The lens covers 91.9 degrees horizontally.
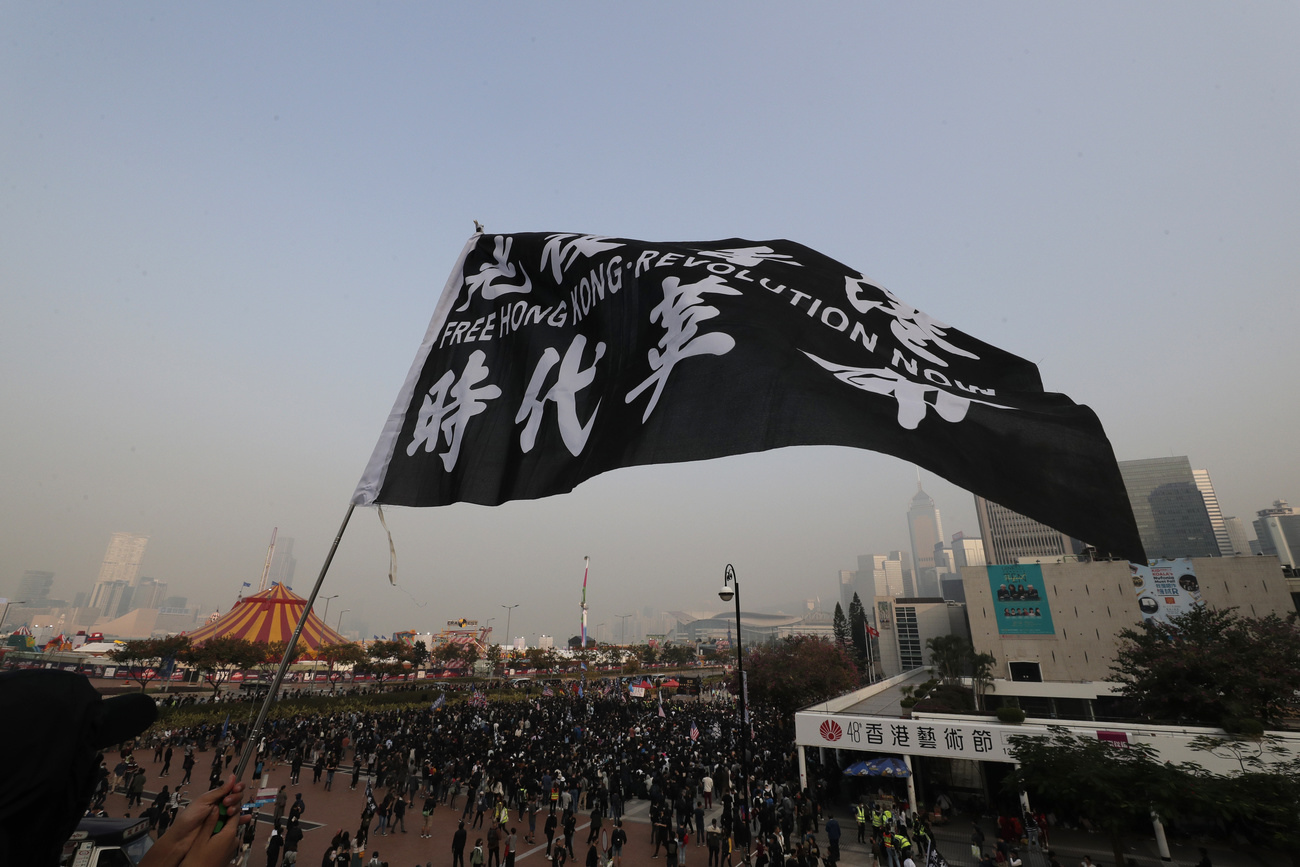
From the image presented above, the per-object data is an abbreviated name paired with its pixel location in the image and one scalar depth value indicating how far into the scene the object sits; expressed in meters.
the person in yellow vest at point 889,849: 16.08
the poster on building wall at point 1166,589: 55.09
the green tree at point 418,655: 66.72
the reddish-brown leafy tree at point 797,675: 37.59
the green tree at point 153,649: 52.31
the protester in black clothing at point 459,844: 15.02
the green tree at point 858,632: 105.31
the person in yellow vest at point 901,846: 14.76
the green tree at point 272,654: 54.87
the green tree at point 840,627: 120.07
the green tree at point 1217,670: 22.61
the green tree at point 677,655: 126.44
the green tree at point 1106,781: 14.49
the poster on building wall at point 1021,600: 55.28
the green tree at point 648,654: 119.56
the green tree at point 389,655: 65.31
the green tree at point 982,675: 49.97
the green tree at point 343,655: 62.00
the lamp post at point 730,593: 17.00
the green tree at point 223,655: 49.44
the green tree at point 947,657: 52.75
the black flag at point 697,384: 4.41
